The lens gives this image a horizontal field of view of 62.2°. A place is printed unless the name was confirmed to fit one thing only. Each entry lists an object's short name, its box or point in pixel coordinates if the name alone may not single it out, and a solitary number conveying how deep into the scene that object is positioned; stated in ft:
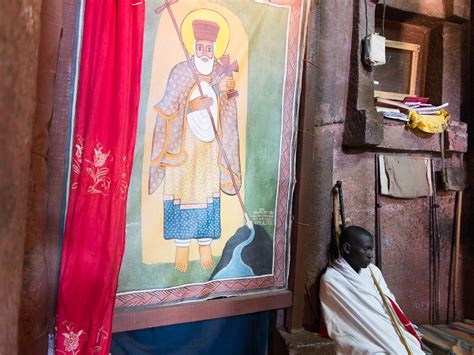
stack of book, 13.01
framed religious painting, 8.53
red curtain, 6.56
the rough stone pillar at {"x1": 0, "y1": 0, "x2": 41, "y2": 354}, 3.65
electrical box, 11.93
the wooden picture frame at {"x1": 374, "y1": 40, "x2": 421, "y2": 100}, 14.75
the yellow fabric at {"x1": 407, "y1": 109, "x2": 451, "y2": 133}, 13.15
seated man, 9.96
